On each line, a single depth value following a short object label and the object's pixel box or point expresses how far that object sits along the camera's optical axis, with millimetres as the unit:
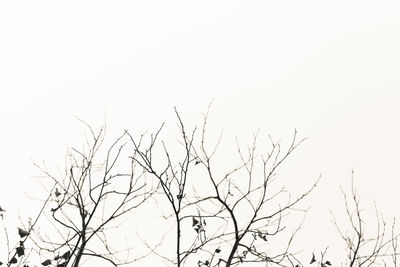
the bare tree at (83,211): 5023
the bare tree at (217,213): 5566
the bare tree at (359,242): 7133
